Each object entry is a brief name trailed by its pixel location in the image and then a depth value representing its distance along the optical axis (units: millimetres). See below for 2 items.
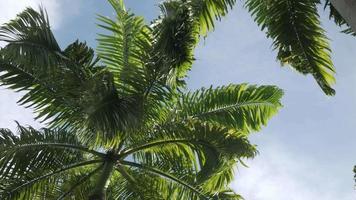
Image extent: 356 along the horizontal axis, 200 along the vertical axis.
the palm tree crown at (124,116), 9766
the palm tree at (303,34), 8258
